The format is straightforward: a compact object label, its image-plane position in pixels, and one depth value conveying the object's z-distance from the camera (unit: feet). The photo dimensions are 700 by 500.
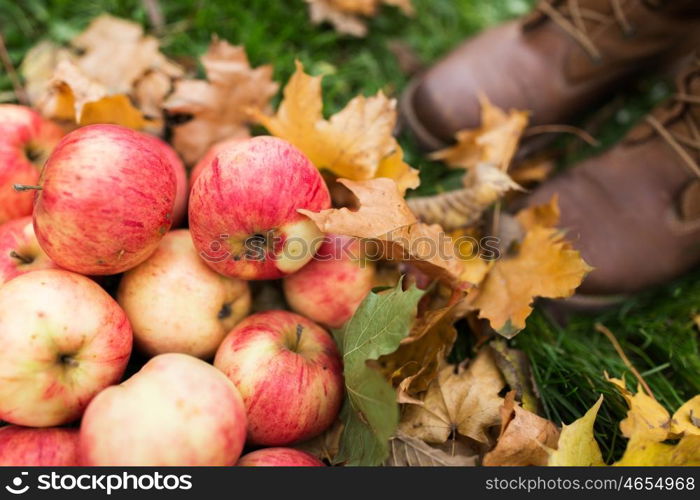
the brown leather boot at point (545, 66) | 2.80
